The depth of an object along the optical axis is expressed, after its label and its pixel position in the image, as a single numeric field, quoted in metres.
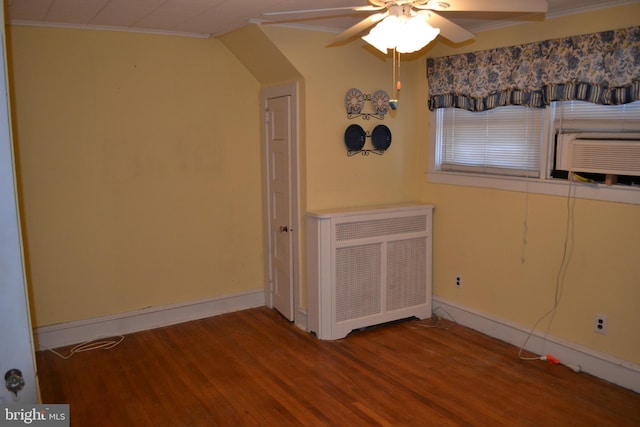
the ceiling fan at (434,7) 2.30
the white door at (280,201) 4.25
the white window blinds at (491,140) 3.73
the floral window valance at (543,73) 3.08
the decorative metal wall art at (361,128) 4.17
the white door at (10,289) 1.53
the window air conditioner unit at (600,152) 3.08
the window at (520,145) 3.23
